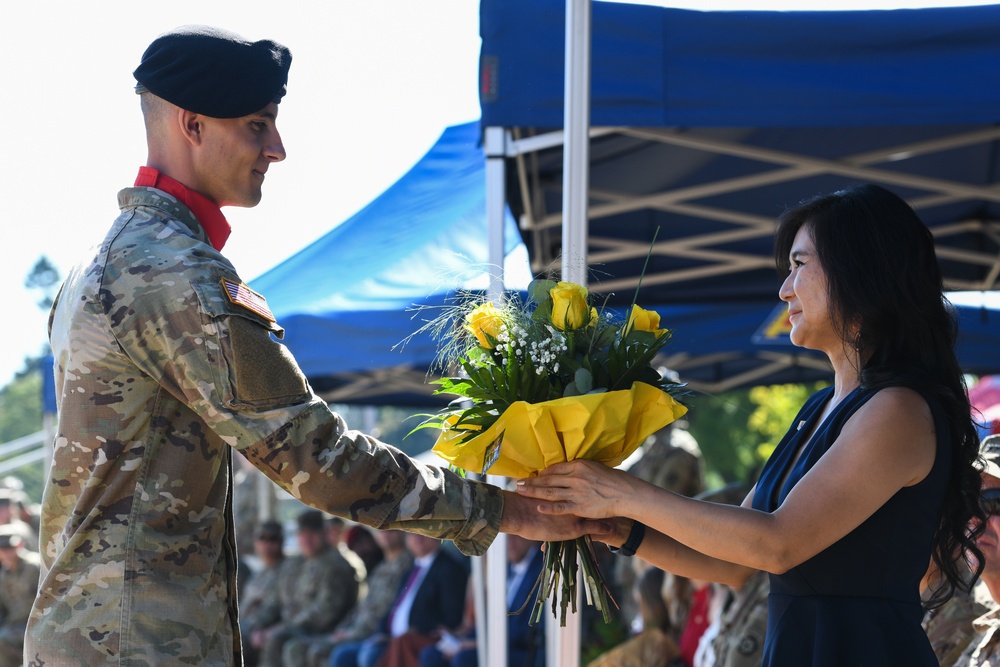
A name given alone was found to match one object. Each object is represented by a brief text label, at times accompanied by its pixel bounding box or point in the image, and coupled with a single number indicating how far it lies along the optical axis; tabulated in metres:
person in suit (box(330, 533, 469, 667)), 16.91
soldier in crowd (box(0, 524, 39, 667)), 20.91
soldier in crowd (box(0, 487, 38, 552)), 22.89
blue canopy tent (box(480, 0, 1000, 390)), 7.07
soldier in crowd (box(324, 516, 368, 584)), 21.36
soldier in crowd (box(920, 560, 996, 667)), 7.46
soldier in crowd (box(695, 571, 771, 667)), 9.12
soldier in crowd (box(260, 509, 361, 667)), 19.72
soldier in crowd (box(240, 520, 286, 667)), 20.83
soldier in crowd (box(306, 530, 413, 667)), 18.48
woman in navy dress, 4.71
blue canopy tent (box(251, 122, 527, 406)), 11.24
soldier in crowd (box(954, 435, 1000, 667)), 6.21
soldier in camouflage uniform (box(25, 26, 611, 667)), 4.27
